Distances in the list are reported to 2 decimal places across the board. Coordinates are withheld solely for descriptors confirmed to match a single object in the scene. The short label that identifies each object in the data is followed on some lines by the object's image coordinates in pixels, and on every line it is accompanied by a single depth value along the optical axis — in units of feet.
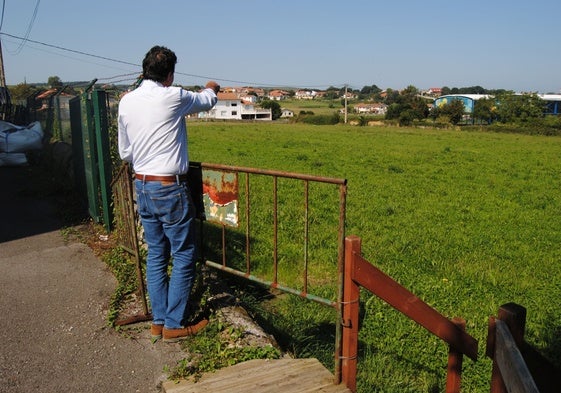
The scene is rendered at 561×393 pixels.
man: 11.53
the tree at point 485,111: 240.12
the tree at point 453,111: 221.05
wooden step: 10.19
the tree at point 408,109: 200.13
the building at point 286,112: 310.86
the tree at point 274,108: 290.76
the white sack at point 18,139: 42.39
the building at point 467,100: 280.14
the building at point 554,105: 284.67
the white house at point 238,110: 283.79
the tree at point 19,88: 120.84
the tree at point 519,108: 212.43
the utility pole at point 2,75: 87.66
